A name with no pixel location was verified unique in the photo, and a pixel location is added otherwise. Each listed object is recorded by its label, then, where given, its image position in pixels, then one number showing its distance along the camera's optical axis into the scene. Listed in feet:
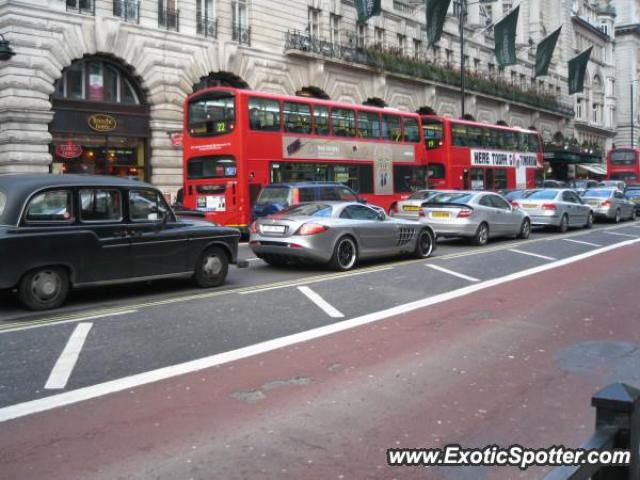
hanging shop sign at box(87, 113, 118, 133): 83.20
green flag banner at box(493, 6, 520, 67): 137.80
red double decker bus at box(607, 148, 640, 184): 152.25
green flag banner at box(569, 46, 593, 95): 178.40
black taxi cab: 27.37
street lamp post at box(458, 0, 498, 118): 107.86
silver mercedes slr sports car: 39.47
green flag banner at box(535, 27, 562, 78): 156.87
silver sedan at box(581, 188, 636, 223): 86.28
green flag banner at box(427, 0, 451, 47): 120.88
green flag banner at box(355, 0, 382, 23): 111.04
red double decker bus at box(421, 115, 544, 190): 87.04
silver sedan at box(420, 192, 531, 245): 55.67
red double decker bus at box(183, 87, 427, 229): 61.11
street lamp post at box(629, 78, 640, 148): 260.83
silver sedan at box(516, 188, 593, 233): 69.82
